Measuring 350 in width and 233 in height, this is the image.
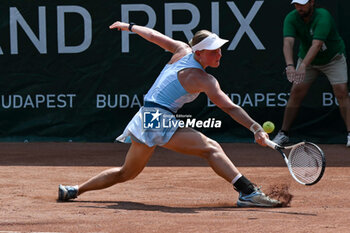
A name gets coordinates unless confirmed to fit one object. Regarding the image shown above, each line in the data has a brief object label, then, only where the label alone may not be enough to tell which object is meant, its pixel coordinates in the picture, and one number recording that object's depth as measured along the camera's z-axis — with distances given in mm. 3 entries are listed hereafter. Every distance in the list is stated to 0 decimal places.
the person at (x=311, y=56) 17187
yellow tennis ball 14739
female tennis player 10547
